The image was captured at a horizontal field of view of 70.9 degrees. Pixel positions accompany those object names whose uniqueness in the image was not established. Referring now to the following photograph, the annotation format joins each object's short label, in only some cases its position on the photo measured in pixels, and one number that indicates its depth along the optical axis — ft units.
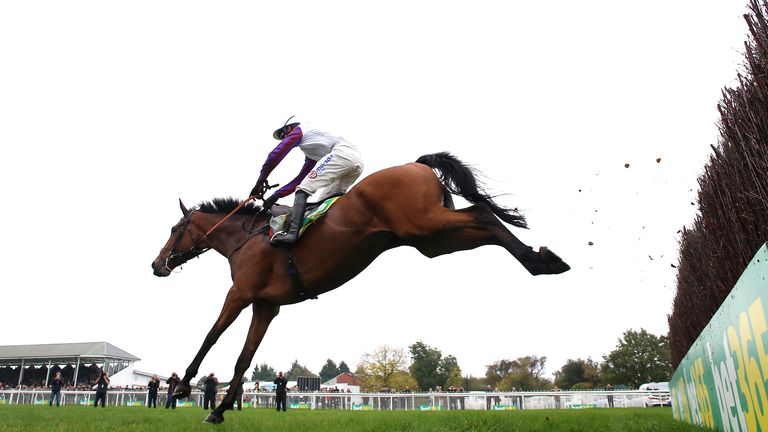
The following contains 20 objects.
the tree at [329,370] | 521.00
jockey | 21.13
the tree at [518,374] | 302.45
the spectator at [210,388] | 75.56
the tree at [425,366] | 283.59
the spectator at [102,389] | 79.82
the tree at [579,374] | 275.80
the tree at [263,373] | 522.60
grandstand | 201.77
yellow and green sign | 9.25
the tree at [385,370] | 276.00
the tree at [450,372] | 281.13
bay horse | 18.02
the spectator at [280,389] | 80.79
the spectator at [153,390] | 85.43
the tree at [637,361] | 246.68
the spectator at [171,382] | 78.35
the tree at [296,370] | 492.37
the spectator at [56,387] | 84.37
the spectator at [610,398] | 107.54
